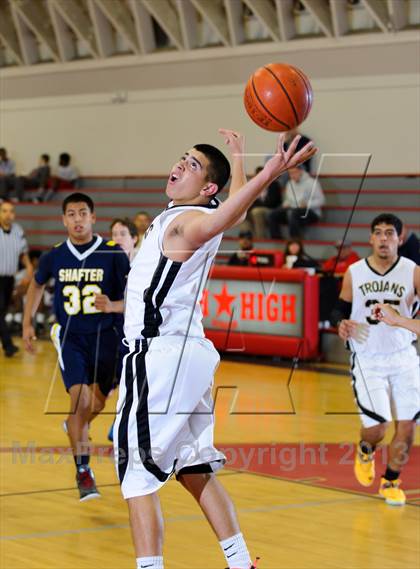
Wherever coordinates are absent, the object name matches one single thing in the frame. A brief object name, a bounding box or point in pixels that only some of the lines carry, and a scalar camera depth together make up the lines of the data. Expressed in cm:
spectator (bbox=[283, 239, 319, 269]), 1416
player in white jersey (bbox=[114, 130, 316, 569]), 429
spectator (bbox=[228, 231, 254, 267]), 1452
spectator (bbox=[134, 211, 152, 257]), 1172
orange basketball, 488
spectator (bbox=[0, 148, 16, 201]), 2247
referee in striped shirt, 1428
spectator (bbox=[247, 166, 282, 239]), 1642
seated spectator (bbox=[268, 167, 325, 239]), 1521
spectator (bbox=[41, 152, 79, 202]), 2230
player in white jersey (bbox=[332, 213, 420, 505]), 715
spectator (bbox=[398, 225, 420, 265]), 877
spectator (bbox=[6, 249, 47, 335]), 1689
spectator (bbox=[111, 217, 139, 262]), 866
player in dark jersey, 695
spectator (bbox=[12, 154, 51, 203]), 2231
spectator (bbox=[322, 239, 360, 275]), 1404
